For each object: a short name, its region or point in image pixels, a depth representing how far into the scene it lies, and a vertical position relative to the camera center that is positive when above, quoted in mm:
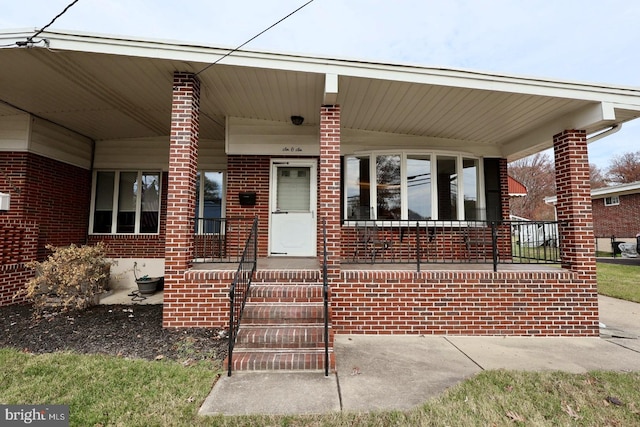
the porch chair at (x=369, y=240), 6234 -54
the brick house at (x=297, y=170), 4301 +1344
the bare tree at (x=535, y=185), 33094 +5633
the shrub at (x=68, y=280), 5117 -744
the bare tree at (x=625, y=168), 30542 +7180
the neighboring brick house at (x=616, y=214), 16406 +1402
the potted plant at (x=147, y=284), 6457 -1014
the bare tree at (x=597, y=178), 32703 +6504
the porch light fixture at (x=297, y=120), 5907 +2237
